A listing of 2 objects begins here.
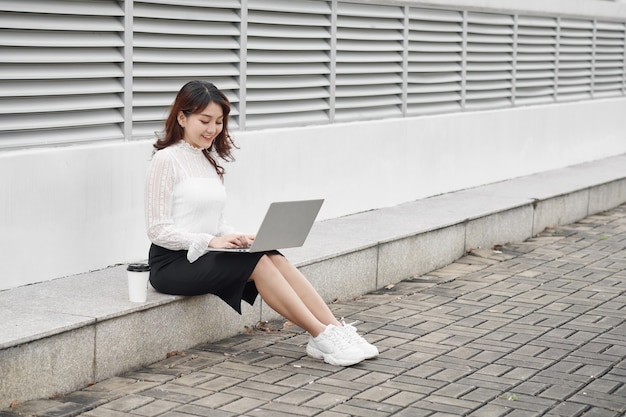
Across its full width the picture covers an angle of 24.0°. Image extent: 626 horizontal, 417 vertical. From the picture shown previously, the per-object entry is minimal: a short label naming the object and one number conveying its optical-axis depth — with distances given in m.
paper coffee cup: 7.35
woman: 7.60
